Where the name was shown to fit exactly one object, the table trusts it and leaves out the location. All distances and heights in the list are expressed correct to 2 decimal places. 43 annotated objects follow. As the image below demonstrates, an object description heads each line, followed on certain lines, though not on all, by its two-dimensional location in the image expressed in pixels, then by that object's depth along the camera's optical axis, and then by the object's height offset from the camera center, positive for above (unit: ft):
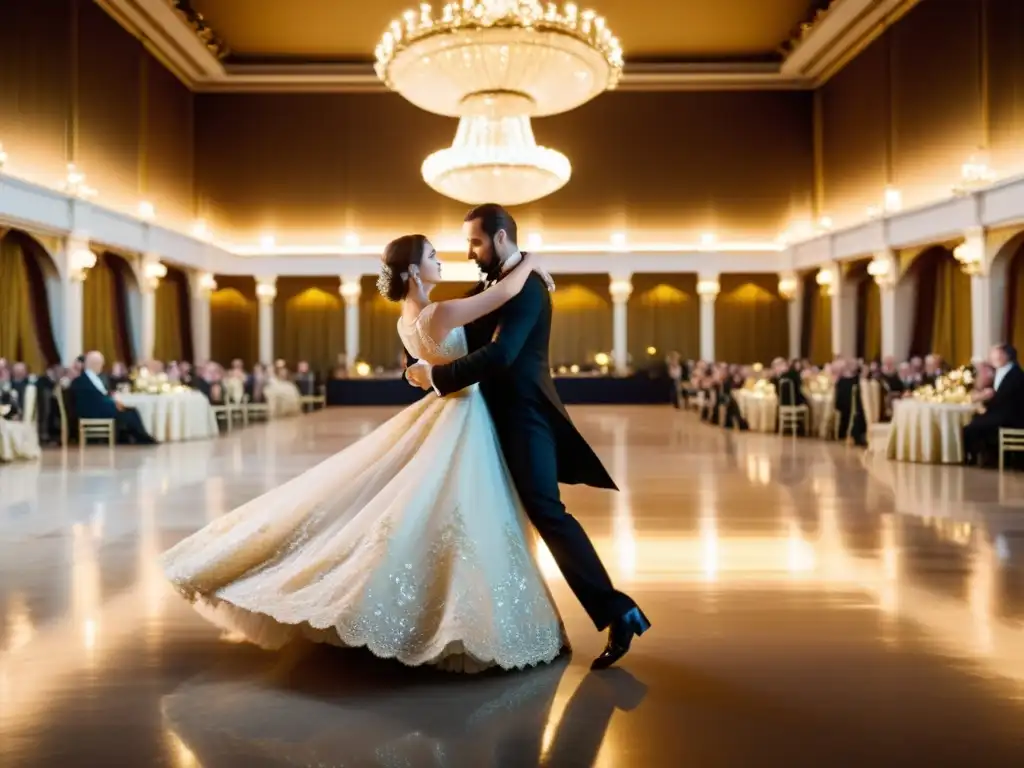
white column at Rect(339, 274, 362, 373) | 69.67 +4.56
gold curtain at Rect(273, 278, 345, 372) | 75.05 +3.96
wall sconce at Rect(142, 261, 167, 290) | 56.59 +6.27
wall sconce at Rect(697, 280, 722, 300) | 70.64 +6.34
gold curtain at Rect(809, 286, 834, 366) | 66.44 +3.05
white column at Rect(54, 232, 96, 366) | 45.96 +4.16
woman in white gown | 9.25 -1.78
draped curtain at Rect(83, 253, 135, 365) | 53.31 +3.80
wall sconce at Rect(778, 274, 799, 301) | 69.92 +6.41
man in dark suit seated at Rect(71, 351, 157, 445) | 37.99 -0.97
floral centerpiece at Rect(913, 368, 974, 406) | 31.71 -0.61
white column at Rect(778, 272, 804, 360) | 69.97 +5.30
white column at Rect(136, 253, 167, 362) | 56.52 +4.55
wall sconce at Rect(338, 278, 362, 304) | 70.03 +6.29
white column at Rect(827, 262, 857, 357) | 62.13 +3.99
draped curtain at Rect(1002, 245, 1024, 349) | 44.50 +3.30
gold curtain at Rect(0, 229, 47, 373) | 44.73 +3.09
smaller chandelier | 45.03 +10.14
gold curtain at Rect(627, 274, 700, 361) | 74.95 +4.23
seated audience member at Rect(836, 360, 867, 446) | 37.35 -1.41
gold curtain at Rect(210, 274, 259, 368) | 73.05 +4.25
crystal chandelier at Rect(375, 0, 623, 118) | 36.70 +13.01
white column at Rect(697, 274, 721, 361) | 70.64 +4.76
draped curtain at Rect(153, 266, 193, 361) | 63.57 +3.93
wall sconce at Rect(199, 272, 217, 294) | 66.49 +6.57
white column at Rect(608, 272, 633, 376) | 70.38 +4.30
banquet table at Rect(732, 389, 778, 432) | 44.68 -1.79
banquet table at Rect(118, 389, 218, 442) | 39.40 -1.69
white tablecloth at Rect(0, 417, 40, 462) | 31.60 -2.20
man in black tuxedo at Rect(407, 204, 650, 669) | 9.52 -0.37
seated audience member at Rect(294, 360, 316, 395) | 62.59 -0.34
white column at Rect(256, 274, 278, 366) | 70.33 +4.89
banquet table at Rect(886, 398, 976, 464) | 30.35 -1.96
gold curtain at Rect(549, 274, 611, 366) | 75.66 +3.99
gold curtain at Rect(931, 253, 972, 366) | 50.31 +3.15
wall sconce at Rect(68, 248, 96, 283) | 46.24 +5.63
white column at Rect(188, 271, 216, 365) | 66.54 +4.49
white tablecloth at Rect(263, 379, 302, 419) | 55.88 -1.41
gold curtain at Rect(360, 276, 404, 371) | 74.95 +3.25
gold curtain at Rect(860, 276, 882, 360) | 60.08 +3.25
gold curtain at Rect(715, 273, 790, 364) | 73.26 +4.11
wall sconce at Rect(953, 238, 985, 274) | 43.96 +5.48
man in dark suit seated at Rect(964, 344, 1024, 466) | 28.81 -1.14
